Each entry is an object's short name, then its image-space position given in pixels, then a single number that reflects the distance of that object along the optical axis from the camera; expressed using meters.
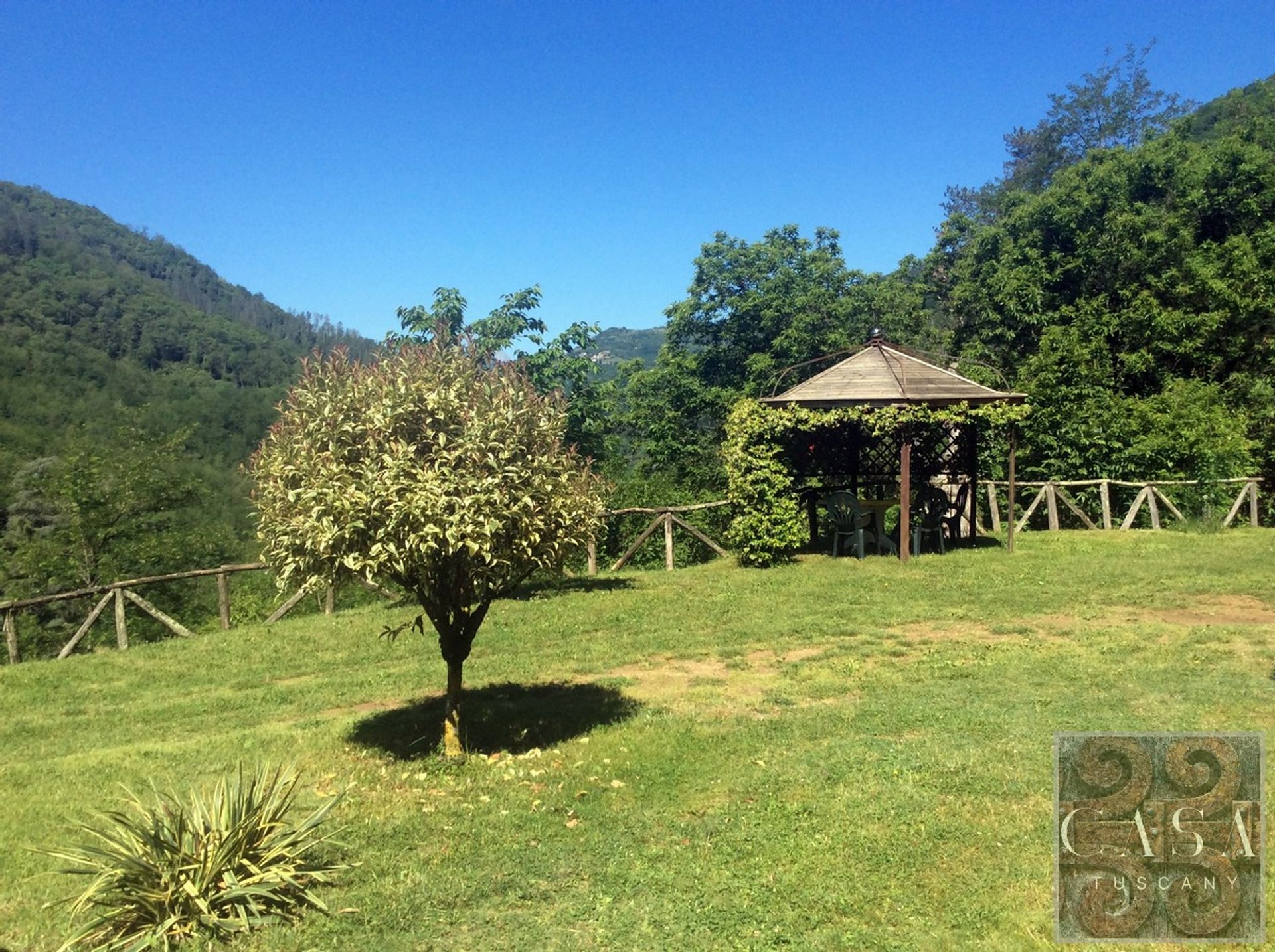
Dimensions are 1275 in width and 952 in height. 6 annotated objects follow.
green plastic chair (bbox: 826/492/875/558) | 15.28
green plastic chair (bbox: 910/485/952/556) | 15.65
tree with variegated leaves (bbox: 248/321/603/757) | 5.51
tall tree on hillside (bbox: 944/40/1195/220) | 42.75
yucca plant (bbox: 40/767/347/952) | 3.95
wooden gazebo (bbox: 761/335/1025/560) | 14.55
